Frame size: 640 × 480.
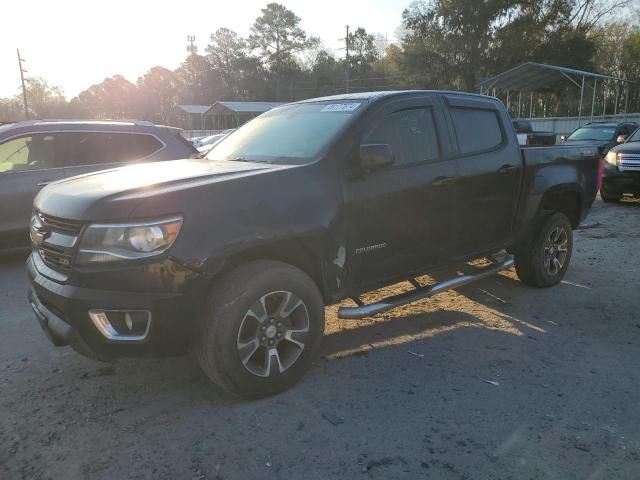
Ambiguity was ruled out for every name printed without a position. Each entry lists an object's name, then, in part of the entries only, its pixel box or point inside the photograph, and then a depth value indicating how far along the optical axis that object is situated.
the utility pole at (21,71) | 49.88
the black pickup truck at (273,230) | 2.82
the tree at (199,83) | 77.12
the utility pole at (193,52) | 78.19
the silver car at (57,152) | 6.30
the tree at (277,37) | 74.62
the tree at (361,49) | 74.62
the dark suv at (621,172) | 10.86
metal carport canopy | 28.30
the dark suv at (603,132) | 15.53
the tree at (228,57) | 77.00
